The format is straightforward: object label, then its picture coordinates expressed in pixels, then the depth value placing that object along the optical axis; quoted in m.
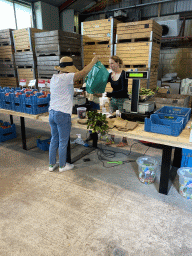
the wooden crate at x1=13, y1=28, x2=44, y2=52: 6.88
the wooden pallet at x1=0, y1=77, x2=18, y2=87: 8.00
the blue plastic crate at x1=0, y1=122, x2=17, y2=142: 4.44
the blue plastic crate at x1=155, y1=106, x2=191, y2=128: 2.54
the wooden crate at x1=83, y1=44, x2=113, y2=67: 5.82
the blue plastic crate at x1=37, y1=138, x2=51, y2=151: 3.94
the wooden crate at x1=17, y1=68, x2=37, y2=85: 7.16
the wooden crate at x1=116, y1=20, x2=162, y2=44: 5.02
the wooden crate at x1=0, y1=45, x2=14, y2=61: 7.64
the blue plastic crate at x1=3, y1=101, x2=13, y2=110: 3.70
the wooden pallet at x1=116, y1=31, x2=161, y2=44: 5.06
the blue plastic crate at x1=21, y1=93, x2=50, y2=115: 3.22
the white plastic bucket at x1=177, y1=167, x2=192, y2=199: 2.41
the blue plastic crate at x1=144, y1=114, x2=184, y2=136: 2.22
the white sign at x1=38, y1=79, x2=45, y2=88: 4.35
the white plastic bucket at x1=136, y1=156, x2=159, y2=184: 2.72
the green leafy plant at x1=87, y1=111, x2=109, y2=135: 2.55
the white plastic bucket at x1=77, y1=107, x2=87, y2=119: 2.91
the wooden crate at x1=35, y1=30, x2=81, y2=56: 5.94
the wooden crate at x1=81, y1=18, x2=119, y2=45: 5.68
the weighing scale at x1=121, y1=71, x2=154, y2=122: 2.51
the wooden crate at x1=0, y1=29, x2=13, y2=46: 7.47
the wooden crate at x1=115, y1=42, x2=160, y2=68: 5.17
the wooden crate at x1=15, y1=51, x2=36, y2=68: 7.03
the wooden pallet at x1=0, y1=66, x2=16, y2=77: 7.85
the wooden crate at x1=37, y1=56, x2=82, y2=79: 6.21
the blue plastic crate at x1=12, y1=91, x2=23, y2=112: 3.45
